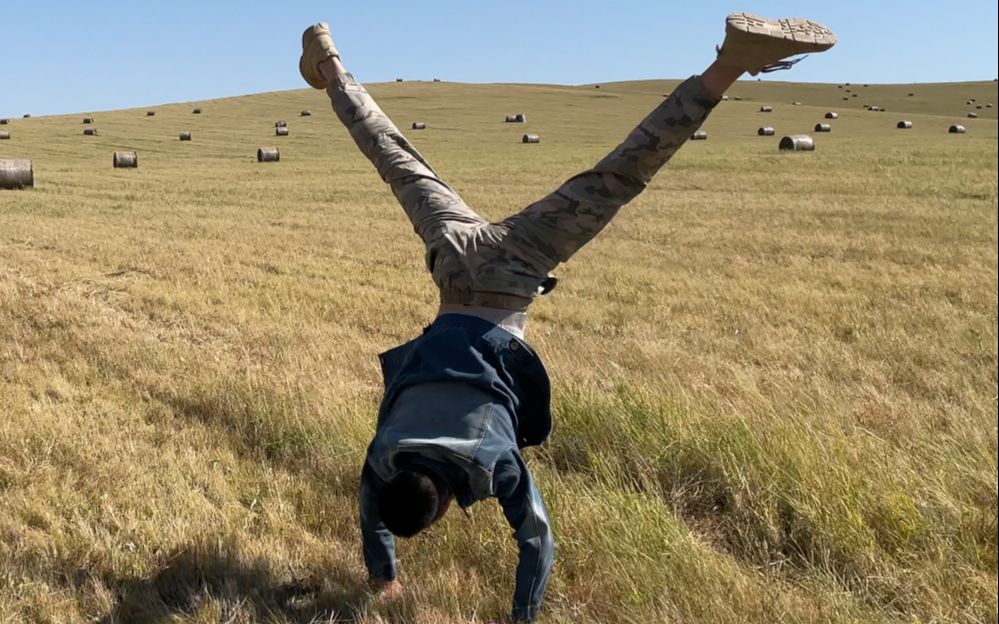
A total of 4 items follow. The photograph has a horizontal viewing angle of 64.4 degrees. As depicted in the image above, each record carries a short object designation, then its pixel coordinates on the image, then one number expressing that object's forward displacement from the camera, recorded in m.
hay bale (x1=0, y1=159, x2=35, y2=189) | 19.33
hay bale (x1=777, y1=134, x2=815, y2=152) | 30.22
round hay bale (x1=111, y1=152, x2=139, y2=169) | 28.23
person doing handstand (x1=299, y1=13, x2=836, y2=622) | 2.50
